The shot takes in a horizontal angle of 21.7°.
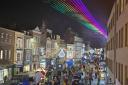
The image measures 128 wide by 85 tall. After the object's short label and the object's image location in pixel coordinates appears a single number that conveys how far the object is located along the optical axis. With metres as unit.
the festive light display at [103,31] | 79.01
